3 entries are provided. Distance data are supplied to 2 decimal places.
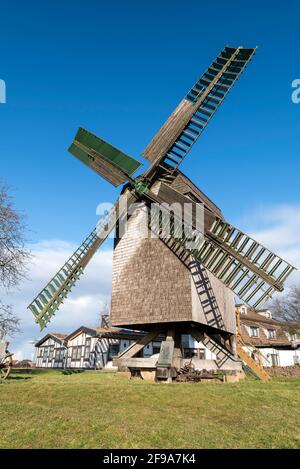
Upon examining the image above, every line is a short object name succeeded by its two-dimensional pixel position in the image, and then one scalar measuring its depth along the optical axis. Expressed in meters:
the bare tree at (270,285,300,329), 55.91
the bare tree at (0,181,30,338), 18.39
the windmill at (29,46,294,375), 15.66
